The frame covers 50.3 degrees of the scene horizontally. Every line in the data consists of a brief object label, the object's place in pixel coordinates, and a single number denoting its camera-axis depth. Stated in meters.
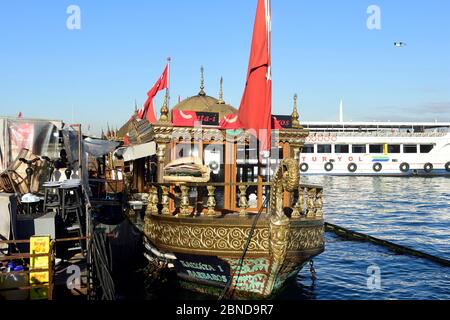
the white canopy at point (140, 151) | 14.58
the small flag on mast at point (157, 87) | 17.30
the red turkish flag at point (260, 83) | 10.49
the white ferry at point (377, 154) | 64.81
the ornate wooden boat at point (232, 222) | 10.33
